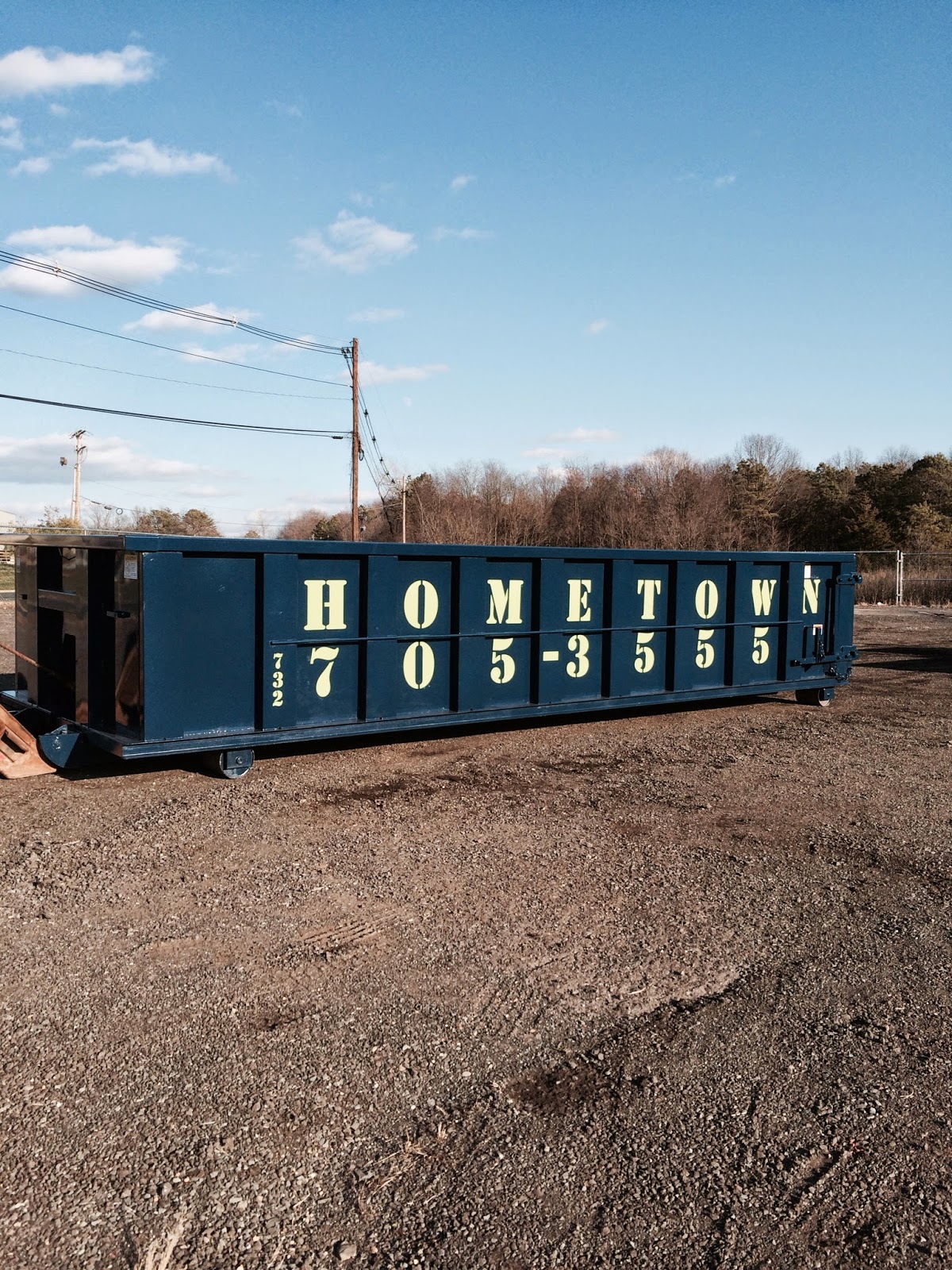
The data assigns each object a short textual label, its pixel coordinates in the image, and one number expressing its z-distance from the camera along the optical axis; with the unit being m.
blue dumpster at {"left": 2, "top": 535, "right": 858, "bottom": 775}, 7.75
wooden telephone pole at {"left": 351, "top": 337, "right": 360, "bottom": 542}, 35.75
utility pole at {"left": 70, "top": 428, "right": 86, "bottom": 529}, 52.91
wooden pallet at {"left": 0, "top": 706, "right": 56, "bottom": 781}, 8.09
